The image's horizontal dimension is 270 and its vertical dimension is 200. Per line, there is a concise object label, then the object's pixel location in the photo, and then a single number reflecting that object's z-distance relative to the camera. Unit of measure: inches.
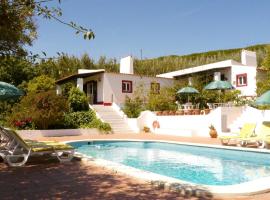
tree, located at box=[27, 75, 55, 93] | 709.9
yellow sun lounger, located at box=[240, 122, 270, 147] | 391.7
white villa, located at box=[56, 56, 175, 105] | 762.8
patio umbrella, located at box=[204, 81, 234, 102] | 589.7
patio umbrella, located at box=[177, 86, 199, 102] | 639.3
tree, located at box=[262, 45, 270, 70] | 616.6
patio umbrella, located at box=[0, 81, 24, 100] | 363.0
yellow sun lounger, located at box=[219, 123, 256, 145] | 418.9
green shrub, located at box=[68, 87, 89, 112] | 679.3
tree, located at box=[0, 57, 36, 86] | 796.2
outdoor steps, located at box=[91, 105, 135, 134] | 660.9
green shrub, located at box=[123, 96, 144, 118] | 709.6
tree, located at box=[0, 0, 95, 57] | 109.9
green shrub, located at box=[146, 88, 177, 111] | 698.1
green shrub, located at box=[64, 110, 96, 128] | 636.9
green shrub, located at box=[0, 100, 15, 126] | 633.0
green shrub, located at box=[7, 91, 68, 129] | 575.5
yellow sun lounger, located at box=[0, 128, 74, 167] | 265.7
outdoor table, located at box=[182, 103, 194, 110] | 657.4
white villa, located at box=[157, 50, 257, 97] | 723.0
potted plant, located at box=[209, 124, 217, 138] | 524.6
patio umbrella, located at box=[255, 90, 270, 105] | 445.0
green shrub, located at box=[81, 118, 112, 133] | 634.9
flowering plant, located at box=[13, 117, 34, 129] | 571.8
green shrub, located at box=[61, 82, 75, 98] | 725.6
